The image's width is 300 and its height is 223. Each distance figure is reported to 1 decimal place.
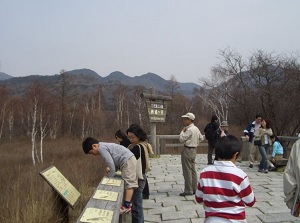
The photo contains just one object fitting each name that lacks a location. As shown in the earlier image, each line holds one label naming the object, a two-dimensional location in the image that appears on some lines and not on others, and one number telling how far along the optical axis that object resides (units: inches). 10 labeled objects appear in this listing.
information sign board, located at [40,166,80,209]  132.0
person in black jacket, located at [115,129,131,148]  251.8
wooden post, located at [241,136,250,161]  434.5
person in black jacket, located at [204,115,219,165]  371.9
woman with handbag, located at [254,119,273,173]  327.0
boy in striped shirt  99.2
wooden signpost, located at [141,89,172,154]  493.0
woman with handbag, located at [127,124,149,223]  161.5
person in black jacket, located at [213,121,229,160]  367.6
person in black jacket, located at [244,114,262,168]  340.8
